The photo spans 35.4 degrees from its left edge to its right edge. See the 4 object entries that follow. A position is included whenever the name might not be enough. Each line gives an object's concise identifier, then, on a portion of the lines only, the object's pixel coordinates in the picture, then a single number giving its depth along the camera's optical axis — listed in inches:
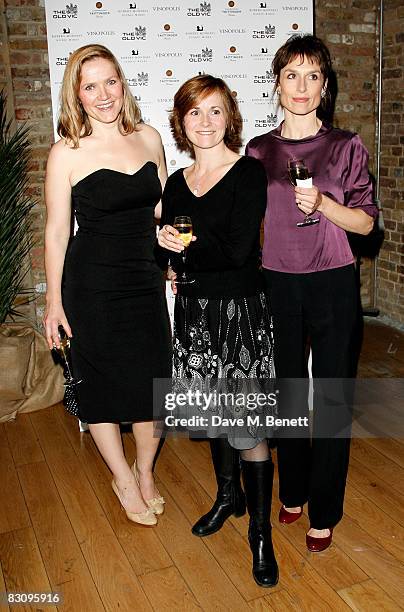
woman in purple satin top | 84.4
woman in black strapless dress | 93.4
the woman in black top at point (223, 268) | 83.3
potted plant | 145.8
